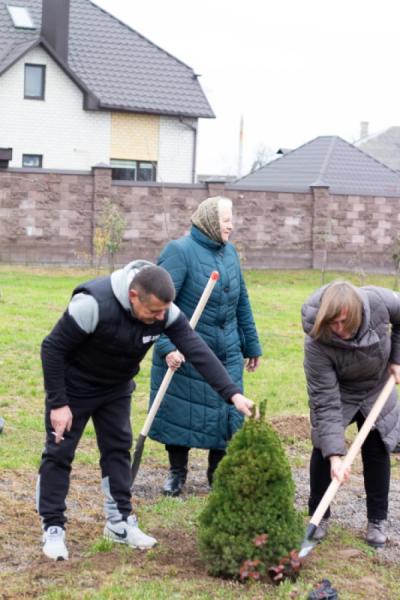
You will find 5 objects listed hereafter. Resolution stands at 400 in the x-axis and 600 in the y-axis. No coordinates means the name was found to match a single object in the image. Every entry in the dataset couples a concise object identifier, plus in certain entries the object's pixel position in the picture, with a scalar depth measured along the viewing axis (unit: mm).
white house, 33594
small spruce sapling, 5211
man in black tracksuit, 5301
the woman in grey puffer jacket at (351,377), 5531
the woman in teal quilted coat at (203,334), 6863
